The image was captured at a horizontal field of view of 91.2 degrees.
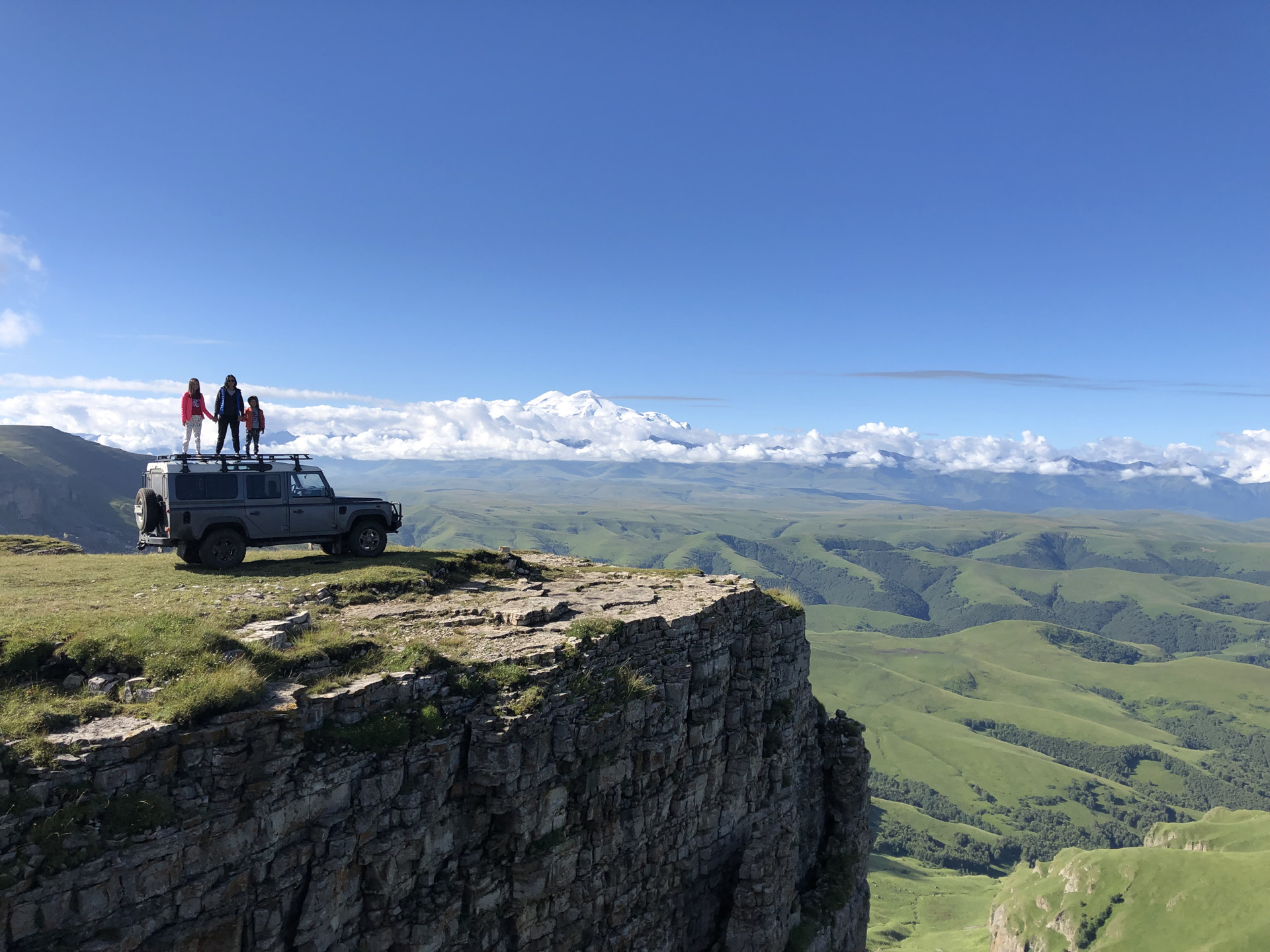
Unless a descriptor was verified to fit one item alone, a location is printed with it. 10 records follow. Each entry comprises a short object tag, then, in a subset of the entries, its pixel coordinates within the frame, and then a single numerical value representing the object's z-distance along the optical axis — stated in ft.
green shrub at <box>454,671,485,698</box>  54.95
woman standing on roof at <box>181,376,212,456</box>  86.48
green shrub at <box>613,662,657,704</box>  65.57
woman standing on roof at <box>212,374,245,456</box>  89.88
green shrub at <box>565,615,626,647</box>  66.08
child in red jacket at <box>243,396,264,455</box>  90.99
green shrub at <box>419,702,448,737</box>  51.96
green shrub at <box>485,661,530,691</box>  56.95
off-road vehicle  74.18
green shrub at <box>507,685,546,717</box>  55.47
